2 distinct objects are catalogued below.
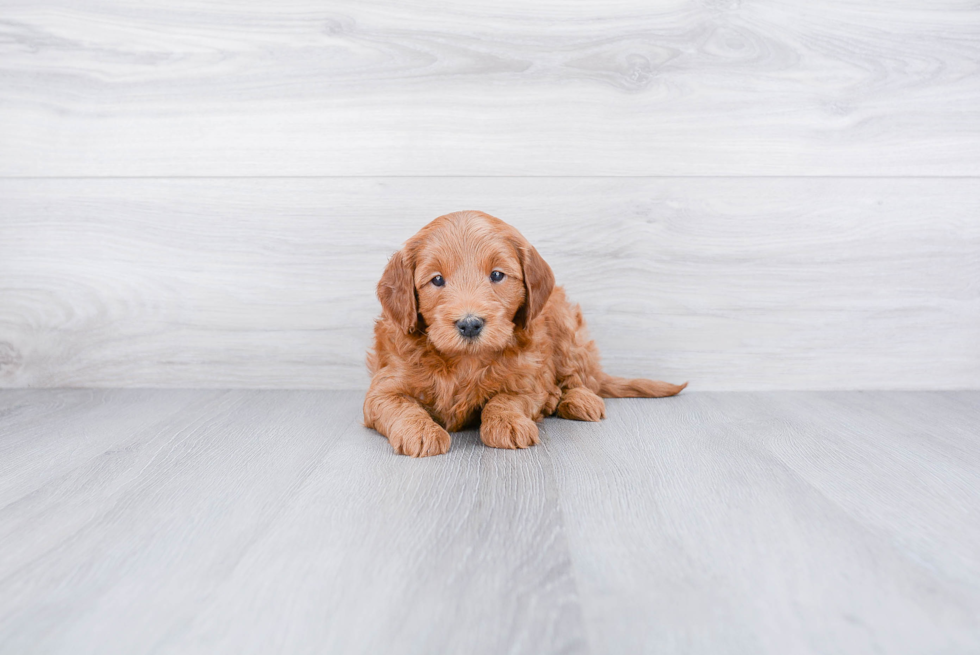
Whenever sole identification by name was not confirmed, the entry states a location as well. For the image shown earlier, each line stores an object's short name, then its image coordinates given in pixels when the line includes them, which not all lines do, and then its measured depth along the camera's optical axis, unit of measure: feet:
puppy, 2.09
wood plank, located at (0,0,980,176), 2.64
